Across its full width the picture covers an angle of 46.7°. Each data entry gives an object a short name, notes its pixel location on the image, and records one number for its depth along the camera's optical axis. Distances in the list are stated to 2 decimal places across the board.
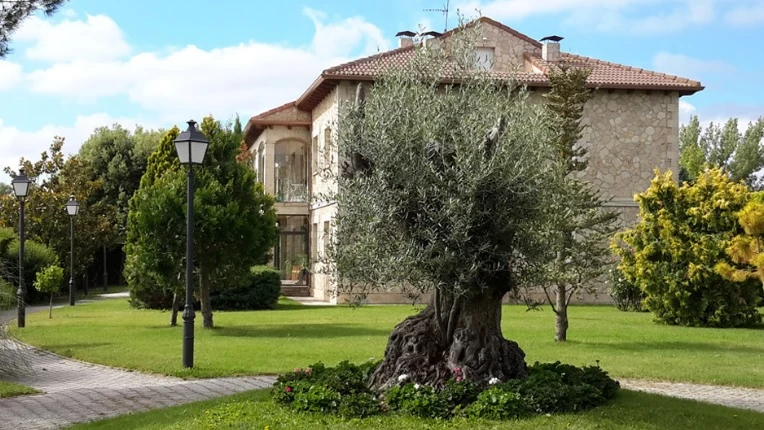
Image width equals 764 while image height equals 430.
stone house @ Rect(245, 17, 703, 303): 26.94
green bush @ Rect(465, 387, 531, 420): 8.12
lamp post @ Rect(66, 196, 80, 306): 27.77
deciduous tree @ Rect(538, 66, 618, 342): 14.59
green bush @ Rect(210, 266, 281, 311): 24.83
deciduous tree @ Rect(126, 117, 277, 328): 17.78
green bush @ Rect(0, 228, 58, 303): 29.61
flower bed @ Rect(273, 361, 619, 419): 8.27
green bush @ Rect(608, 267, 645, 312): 24.00
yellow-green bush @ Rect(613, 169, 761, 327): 19.48
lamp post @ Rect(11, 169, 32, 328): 19.64
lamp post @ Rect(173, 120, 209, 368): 12.49
